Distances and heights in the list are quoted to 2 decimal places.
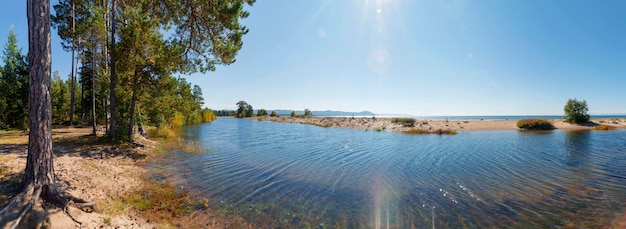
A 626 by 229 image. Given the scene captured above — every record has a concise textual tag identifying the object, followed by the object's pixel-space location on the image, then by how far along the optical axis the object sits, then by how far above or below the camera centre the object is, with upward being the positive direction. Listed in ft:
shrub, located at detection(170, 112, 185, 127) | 140.48 -4.58
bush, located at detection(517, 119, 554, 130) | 129.49 -4.23
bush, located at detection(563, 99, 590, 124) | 142.61 +3.16
